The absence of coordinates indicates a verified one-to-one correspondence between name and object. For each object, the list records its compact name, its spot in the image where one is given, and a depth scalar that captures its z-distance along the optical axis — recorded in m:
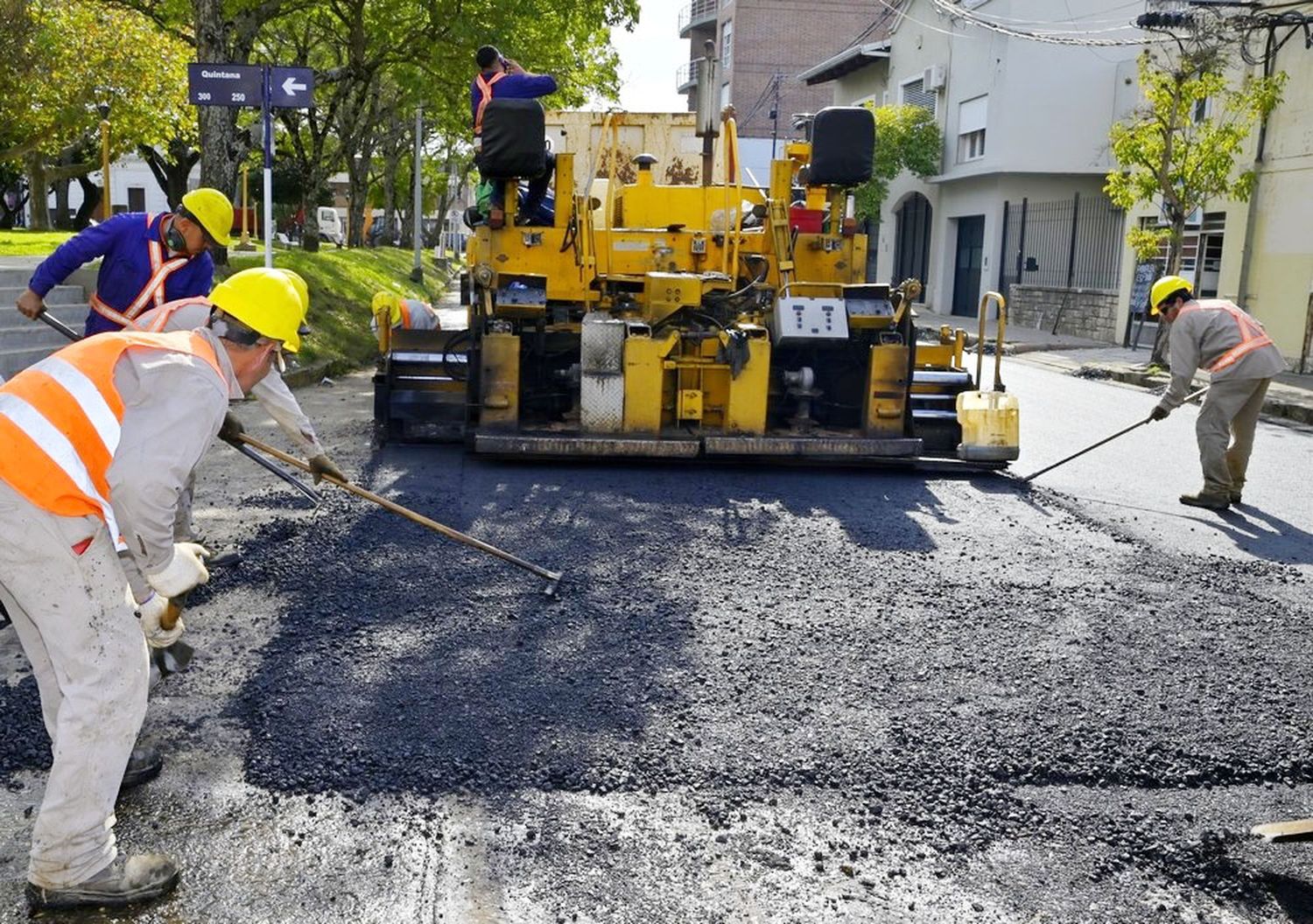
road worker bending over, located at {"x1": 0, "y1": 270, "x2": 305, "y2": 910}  2.74
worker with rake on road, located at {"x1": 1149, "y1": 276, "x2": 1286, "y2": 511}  7.73
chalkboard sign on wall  19.81
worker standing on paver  8.35
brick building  47.41
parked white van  44.12
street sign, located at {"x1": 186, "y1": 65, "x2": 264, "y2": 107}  10.52
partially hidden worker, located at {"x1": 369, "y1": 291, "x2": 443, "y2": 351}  9.40
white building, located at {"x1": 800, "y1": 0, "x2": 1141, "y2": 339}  25.53
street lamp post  12.34
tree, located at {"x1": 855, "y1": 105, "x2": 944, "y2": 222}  29.64
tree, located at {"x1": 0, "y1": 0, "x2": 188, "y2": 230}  15.25
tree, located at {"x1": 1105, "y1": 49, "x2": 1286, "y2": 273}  15.99
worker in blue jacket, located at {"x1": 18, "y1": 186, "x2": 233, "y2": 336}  5.52
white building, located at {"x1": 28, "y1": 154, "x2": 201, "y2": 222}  53.69
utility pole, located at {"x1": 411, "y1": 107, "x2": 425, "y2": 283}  26.19
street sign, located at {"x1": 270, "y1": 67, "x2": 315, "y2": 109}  10.52
